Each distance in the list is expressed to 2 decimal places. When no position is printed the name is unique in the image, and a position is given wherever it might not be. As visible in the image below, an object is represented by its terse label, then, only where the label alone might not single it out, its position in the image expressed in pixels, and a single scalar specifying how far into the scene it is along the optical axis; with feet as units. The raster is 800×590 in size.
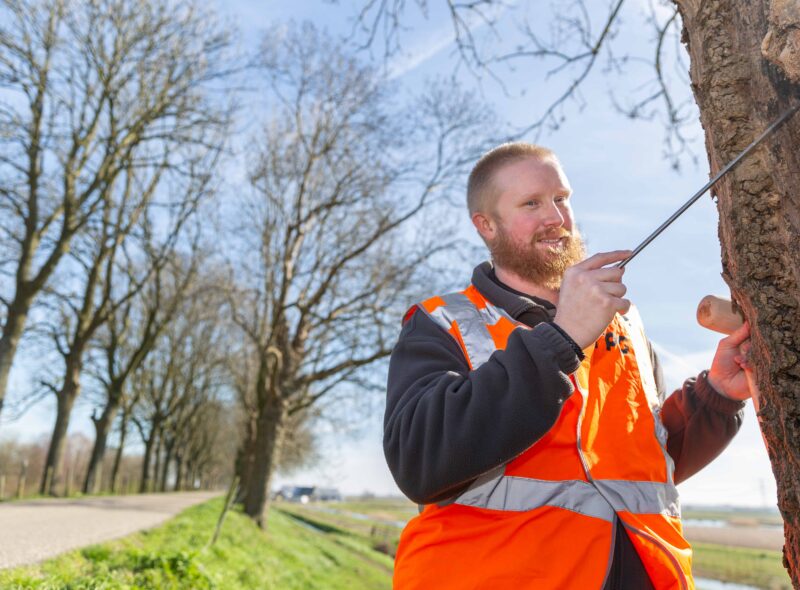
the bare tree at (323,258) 48.26
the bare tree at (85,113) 41.98
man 5.48
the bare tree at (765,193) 4.85
